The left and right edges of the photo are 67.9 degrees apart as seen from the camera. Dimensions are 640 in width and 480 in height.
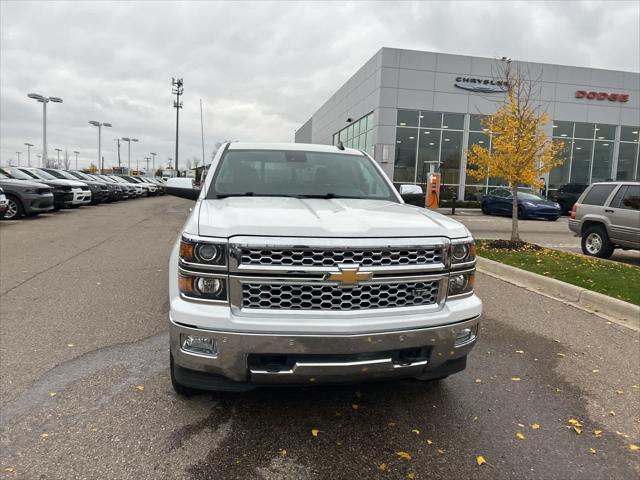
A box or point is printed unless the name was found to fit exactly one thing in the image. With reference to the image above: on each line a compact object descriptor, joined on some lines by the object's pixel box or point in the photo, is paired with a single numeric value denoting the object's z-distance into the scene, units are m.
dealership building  28.03
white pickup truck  2.55
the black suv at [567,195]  24.62
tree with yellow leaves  10.58
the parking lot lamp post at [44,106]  34.28
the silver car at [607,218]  9.38
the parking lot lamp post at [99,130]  53.19
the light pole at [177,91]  56.44
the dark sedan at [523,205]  21.50
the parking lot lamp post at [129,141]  72.00
